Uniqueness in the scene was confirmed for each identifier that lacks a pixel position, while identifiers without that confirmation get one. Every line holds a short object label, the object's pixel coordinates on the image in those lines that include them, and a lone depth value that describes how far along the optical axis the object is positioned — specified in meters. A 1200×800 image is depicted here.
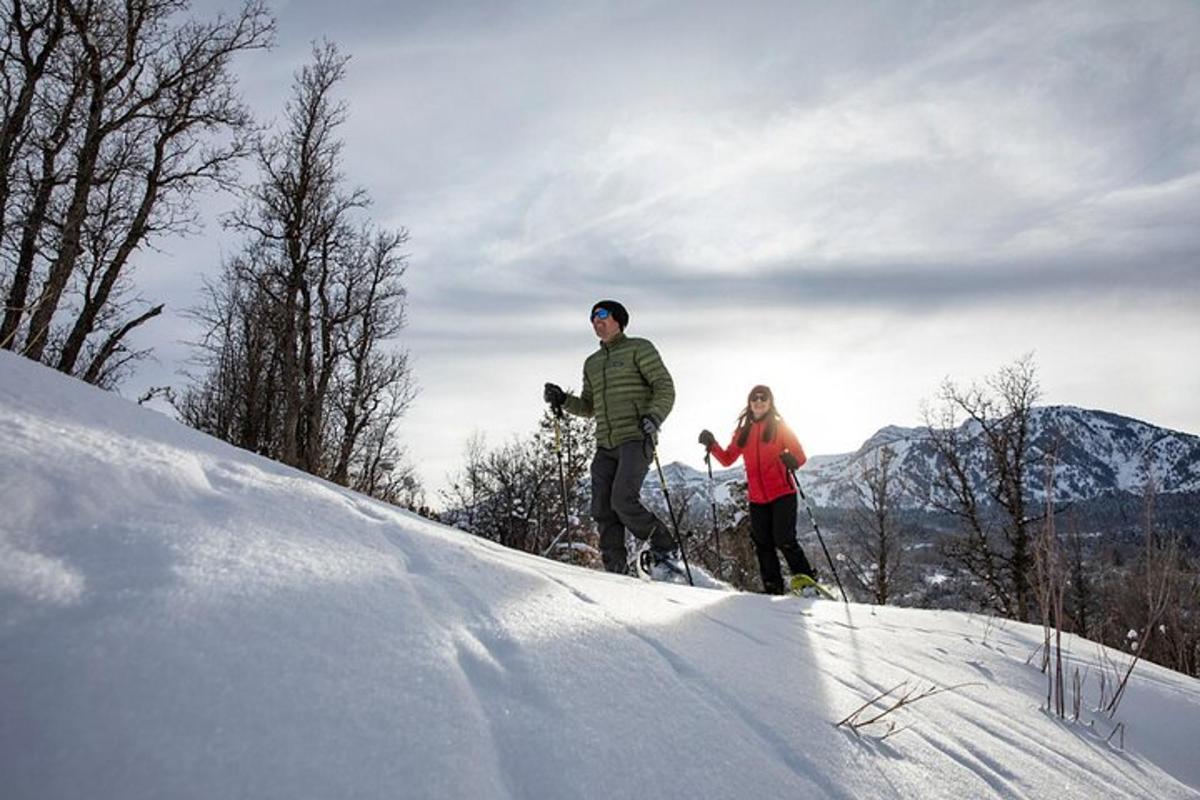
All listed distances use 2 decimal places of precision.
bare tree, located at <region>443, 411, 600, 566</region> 17.45
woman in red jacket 4.76
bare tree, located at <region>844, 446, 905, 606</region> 22.57
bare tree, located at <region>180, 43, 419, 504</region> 12.52
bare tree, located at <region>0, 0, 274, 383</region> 8.93
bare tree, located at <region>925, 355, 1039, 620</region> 17.16
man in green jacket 4.30
